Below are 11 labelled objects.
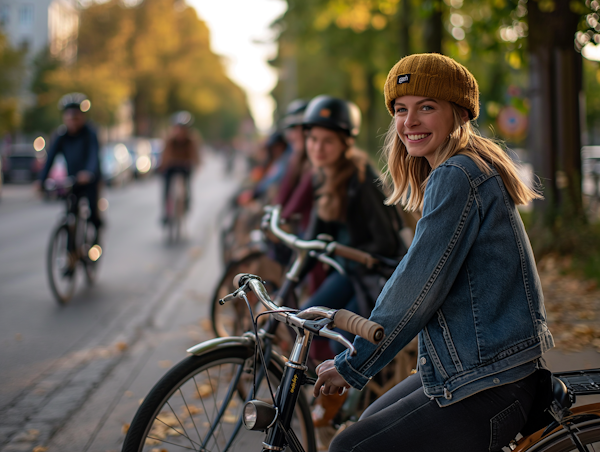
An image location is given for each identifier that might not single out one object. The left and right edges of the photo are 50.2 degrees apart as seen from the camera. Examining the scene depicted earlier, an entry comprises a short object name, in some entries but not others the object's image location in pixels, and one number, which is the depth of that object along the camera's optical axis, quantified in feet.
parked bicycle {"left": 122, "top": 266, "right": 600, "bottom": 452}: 5.94
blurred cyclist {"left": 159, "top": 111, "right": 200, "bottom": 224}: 38.32
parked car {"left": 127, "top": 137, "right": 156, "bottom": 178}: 101.82
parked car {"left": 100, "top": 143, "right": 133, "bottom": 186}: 84.58
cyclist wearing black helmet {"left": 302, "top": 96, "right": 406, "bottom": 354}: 11.19
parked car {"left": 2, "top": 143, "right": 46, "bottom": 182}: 85.46
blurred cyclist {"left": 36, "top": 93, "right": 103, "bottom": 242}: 24.13
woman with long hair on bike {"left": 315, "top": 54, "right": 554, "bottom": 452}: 5.74
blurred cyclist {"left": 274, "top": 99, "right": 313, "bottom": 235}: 15.93
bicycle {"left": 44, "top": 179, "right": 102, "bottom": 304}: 22.30
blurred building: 207.00
